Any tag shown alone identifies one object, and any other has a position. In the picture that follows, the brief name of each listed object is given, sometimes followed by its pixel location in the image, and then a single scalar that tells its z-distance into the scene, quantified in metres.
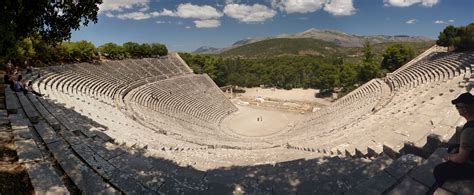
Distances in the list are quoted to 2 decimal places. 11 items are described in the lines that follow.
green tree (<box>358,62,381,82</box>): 45.06
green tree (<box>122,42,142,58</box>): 44.16
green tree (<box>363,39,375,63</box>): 46.88
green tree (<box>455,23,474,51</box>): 29.54
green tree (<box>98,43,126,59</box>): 40.38
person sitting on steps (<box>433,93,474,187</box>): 4.20
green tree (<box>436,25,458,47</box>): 34.21
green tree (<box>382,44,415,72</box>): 44.44
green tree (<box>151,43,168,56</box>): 49.66
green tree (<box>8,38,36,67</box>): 21.77
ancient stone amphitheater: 5.12
